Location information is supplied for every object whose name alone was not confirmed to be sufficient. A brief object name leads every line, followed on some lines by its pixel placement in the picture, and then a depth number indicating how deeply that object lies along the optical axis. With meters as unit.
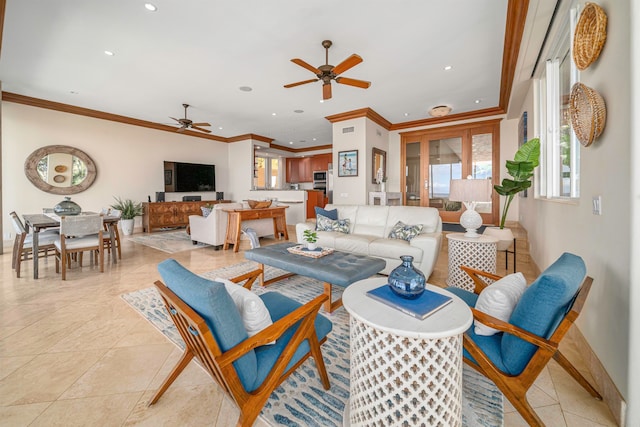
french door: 6.03
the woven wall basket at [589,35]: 1.44
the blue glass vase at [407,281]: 1.22
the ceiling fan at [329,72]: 2.98
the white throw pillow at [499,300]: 1.25
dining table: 3.19
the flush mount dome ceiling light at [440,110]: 5.19
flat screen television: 7.34
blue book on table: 1.11
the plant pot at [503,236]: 3.40
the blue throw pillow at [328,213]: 4.14
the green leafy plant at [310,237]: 2.89
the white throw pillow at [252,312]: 1.13
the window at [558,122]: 2.41
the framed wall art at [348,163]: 6.16
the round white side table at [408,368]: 0.99
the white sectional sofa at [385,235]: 3.01
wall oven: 10.03
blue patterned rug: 1.28
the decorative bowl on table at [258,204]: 5.18
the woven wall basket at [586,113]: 1.46
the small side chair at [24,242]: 3.29
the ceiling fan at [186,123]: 5.46
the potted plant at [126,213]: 6.29
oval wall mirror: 5.27
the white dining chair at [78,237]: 3.16
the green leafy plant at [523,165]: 3.08
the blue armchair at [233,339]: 0.95
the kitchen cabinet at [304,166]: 10.07
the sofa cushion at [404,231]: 3.33
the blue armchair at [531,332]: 1.05
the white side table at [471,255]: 2.65
